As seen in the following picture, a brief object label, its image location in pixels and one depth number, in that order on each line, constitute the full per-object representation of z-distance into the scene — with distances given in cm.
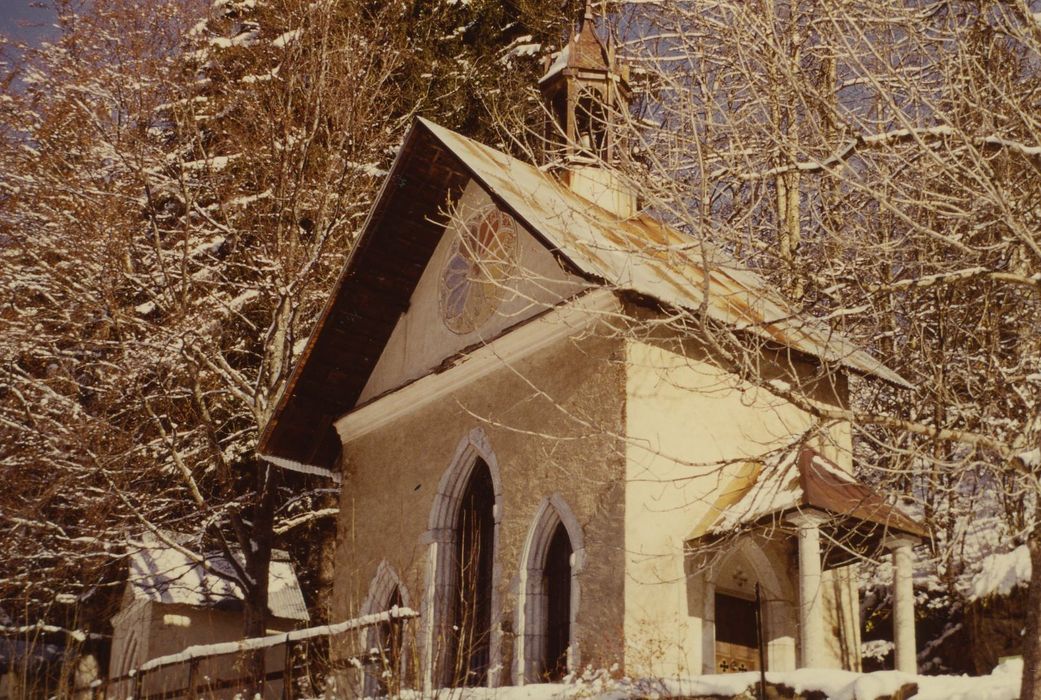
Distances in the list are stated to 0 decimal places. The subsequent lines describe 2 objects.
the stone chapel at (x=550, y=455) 1201
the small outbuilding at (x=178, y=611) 1970
